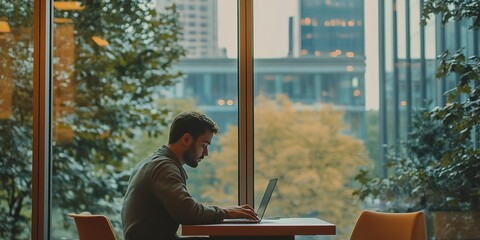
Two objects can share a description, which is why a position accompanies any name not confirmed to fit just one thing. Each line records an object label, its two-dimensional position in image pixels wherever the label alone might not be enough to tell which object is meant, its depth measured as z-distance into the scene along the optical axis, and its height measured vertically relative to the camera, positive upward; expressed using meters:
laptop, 3.80 -0.41
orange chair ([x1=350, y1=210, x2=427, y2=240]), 3.84 -0.56
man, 3.53 -0.32
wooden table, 3.42 -0.49
